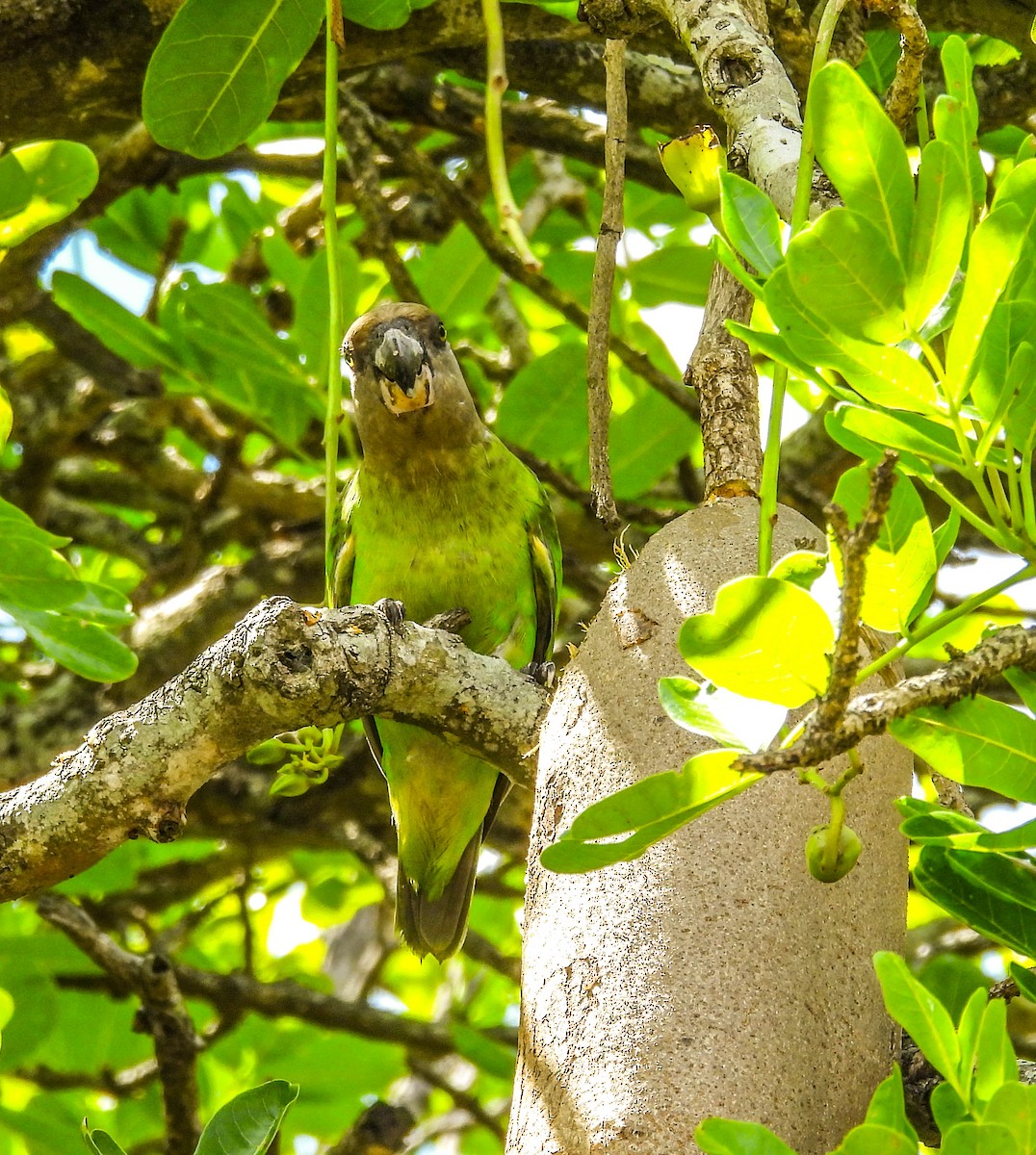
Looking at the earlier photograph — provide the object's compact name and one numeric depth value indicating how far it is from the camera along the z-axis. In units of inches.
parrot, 236.2
